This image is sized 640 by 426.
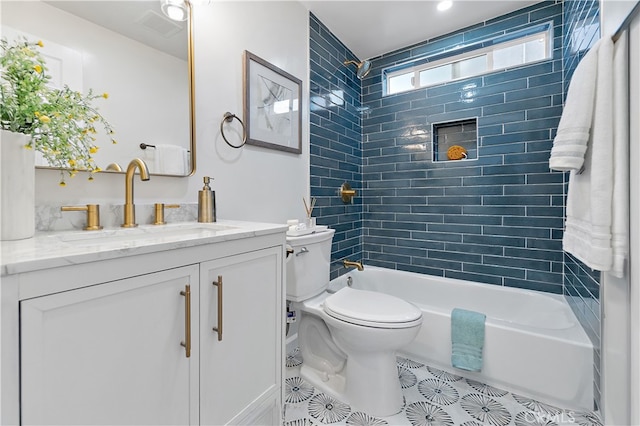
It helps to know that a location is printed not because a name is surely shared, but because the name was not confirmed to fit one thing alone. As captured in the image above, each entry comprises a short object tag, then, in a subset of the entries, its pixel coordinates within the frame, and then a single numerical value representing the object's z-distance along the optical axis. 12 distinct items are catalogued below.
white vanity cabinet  0.56
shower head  2.53
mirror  0.98
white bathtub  1.48
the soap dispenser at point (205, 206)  1.36
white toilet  1.43
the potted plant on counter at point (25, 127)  0.77
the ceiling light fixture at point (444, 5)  2.10
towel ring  1.55
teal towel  1.67
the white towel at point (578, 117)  1.08
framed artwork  1.70
